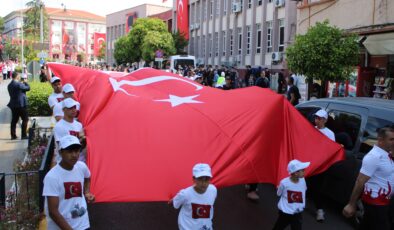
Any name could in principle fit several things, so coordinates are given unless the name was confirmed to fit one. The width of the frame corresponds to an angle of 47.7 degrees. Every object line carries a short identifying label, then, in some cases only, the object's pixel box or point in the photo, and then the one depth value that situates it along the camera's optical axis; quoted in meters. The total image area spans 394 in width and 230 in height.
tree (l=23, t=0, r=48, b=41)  68.51
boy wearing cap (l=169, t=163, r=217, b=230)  4.56
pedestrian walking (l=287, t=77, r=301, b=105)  13.38
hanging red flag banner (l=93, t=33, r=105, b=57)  92.90
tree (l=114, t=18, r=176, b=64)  42.06
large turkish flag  4.81
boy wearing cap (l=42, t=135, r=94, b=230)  3.94
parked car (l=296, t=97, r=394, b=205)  5.80
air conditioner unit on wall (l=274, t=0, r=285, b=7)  28.51
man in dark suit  11.93
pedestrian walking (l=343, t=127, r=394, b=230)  4.55
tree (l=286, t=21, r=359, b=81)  13.70
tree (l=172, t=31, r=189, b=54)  45.02
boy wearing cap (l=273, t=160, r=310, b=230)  5.29
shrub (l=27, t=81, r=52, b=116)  14.84
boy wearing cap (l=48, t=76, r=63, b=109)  8.12
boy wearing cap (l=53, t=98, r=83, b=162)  5.90
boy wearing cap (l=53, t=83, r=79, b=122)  7.17
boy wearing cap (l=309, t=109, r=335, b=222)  6.29
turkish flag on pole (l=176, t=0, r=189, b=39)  47.00
